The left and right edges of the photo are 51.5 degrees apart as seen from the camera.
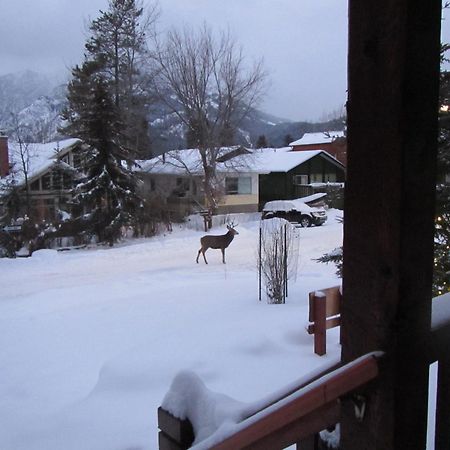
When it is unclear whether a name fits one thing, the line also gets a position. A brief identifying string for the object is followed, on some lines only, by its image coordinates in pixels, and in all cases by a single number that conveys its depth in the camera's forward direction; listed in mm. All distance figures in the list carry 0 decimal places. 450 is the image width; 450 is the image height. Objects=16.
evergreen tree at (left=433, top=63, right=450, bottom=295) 5352
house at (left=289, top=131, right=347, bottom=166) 45838
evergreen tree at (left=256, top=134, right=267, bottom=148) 44031
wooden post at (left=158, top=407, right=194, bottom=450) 1535
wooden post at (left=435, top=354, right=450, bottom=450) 1336
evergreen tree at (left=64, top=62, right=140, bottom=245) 19547
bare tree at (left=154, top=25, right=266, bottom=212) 26203
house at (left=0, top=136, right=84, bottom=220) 22109
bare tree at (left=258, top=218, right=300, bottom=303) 7773
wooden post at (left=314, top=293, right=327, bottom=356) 4664
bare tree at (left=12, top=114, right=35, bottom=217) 22922
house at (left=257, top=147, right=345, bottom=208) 32656
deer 13961
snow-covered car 23438
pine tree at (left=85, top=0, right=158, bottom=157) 30969
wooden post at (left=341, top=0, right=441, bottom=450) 993
